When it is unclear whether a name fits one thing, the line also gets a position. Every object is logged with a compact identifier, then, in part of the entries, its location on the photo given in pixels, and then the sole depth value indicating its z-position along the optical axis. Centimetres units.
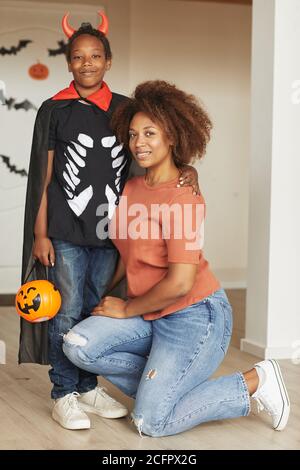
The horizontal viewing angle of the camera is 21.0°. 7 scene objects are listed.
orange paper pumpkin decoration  655
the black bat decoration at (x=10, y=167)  657
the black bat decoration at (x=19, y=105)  654
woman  292
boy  307
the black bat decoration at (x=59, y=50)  657
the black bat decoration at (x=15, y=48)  644
